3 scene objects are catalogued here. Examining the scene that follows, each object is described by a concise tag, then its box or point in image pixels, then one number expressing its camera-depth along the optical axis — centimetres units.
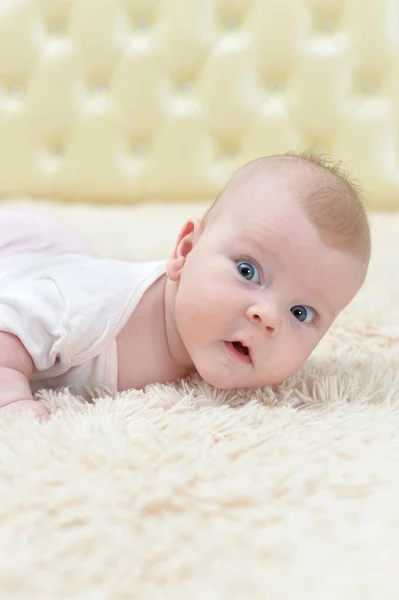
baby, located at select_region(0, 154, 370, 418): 86
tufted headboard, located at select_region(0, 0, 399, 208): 234
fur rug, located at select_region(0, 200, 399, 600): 57
